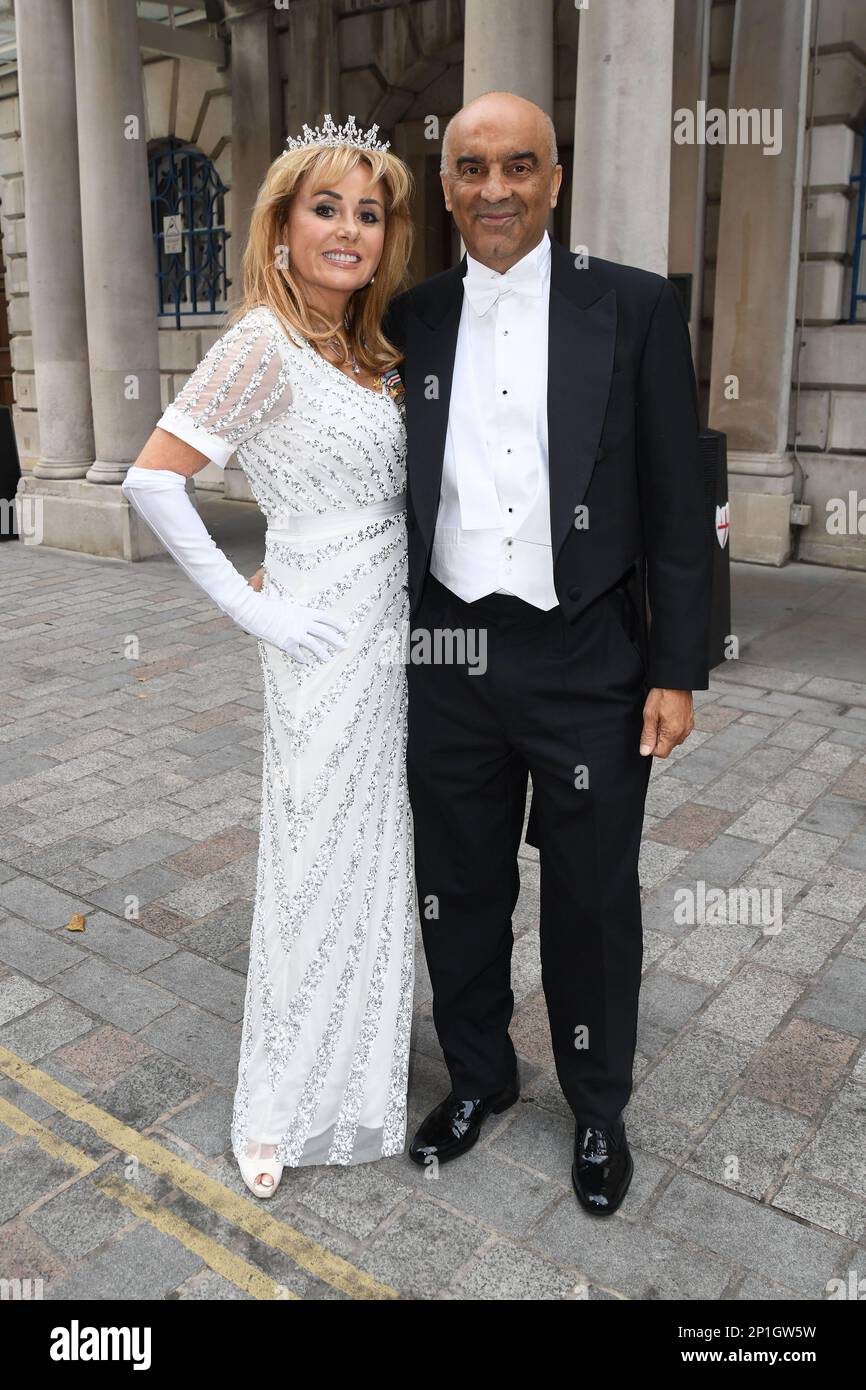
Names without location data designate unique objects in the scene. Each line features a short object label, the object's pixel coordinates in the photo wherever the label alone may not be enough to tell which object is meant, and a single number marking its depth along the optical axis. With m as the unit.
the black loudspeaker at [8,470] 11.60
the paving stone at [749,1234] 2.57
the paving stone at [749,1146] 2.87
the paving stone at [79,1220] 2.63
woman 2.46
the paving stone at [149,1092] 3.11
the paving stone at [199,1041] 3.31
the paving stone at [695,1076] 3.15
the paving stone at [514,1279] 2.48
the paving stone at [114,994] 3.56
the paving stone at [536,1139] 2.90
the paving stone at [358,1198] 2.71
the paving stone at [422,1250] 2.52
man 2.46
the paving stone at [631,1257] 2.51
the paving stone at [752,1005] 3.51
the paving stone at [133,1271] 2.50
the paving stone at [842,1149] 2.88
